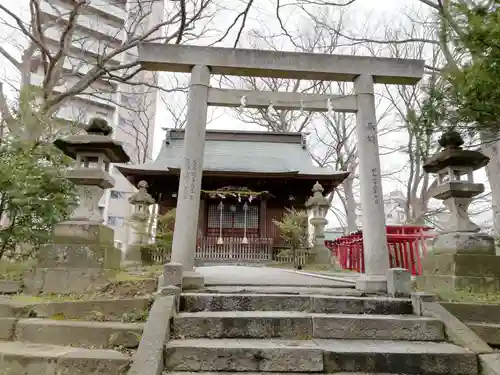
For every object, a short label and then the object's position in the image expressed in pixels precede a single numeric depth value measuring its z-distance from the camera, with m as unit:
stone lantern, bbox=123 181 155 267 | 11.38
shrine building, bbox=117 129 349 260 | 14.64
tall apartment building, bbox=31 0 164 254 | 28.47
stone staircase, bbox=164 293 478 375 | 3.05
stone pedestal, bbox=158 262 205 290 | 4.20
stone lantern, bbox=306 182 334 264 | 12.12
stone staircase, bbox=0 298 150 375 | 3.04
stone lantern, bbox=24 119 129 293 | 4.50
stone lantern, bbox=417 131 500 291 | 4.69
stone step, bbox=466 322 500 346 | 3.73
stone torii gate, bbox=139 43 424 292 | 4.84
